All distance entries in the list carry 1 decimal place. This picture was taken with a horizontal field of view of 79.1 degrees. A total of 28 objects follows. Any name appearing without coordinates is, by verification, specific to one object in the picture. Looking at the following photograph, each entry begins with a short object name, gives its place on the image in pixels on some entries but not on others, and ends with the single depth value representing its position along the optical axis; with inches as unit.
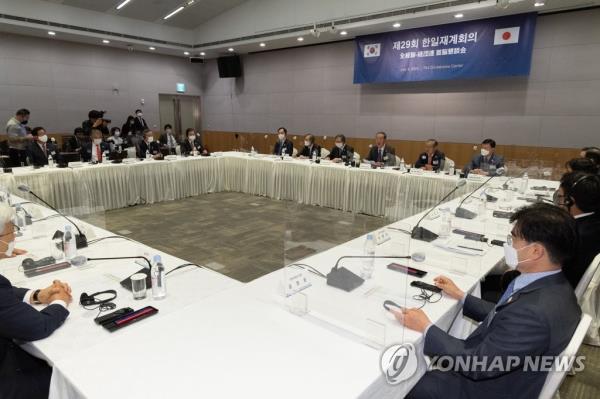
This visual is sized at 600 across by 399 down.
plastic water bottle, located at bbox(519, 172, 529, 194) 168.3
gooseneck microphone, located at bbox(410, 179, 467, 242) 101.9
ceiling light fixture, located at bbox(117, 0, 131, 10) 315.9
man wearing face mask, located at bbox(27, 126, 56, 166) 216.4
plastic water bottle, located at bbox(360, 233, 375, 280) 77.2
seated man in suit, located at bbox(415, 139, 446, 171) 222.4
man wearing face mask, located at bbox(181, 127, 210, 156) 286.4
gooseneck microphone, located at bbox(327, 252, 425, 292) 71.7
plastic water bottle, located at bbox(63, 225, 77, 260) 83.7
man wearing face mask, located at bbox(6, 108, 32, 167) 255.4
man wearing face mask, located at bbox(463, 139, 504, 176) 199.9
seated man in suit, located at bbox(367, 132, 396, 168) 232.4
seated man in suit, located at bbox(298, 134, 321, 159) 259.9
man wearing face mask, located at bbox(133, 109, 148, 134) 378.9
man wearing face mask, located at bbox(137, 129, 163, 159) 261.0
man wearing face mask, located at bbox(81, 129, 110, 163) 231.9
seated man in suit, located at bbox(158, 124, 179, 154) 309.1
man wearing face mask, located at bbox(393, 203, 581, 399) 45.4
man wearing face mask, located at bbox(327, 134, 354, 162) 252.5
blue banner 236.8
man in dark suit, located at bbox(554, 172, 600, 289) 83.0
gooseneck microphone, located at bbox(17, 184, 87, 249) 91.7
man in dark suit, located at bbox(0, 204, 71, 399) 51.2
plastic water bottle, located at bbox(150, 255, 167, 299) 67.3
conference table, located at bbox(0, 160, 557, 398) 45.8
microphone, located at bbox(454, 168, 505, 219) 123.6
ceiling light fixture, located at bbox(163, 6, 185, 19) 345.7
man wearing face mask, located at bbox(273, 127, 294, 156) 281.7
